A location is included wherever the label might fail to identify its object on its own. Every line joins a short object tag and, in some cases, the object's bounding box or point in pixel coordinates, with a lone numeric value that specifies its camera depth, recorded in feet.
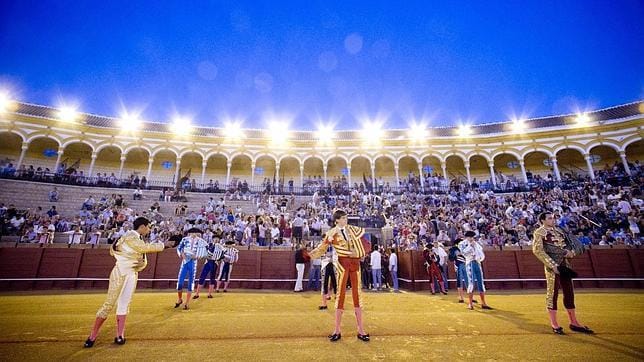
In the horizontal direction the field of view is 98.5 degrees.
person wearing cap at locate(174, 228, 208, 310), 19.83
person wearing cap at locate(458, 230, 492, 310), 20.03
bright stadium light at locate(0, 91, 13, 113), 71.10
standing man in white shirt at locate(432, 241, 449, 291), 30.25
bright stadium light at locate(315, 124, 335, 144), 89.40
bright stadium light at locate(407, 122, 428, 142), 87.71
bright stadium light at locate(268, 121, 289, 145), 88.94
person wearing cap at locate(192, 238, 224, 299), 23.89
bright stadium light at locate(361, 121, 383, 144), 88.89
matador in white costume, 11.55
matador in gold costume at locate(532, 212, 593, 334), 12.97
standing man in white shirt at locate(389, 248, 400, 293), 31.72
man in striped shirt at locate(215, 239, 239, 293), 27.18
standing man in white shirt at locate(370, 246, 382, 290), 31.99
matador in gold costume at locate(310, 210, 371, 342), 11.80
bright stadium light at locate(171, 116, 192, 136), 85.61
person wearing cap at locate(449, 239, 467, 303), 22.29
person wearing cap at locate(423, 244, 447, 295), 28.95
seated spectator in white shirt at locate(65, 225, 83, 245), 39.70
